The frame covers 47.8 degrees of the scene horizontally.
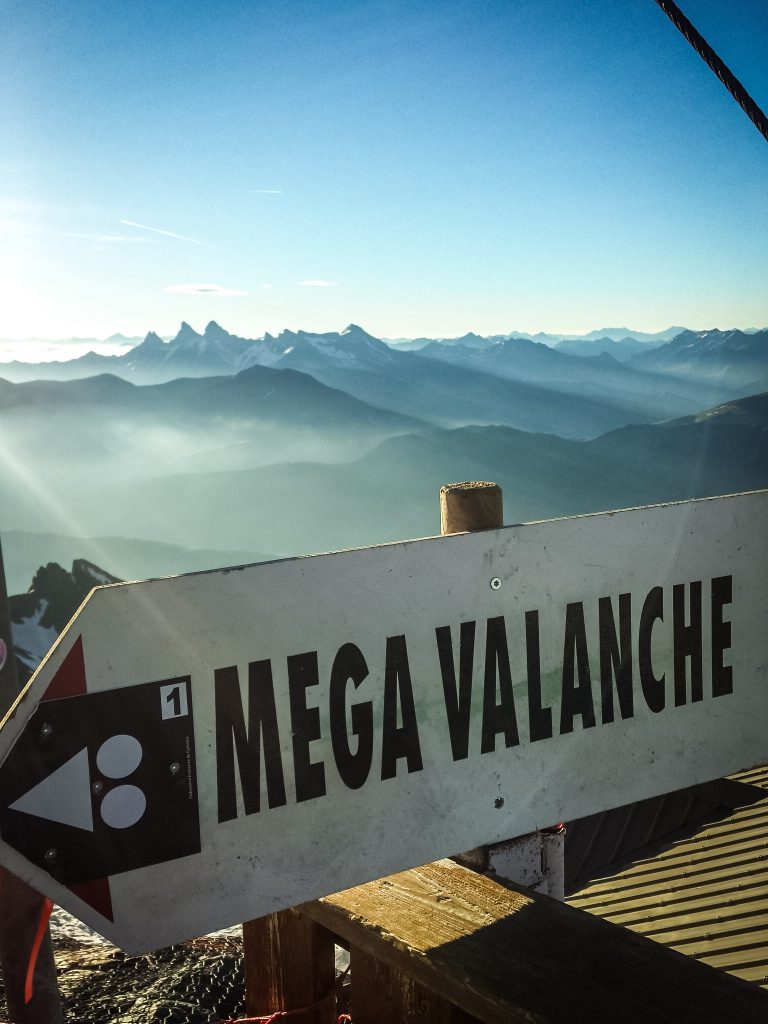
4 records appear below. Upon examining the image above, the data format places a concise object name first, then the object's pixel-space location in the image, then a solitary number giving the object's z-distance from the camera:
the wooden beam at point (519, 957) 1.18
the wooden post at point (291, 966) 1.57
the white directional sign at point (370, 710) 1.15
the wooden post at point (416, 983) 1.33
